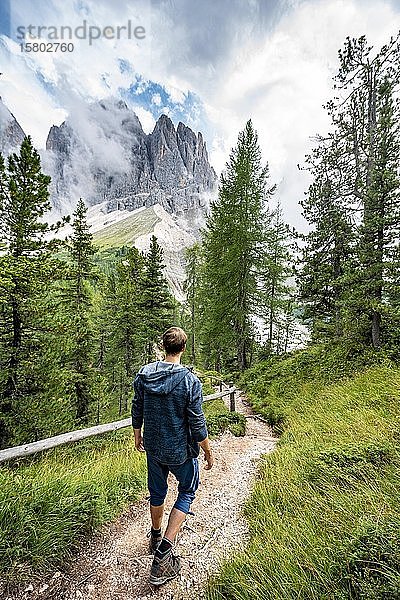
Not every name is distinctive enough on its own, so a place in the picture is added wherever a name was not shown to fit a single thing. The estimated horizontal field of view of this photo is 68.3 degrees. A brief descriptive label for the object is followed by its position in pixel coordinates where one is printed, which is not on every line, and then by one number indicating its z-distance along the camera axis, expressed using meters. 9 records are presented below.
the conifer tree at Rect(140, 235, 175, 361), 21.72
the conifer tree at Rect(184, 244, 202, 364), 29.61
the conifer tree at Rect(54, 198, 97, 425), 14.85
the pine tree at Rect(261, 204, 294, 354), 17.67
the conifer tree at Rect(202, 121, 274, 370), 17.14
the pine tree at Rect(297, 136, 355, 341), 14.10
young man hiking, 2.84
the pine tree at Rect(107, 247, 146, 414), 21.64
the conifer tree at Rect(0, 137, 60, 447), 10.03
